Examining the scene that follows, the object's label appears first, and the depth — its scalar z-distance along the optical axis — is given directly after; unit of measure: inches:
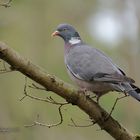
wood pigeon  505.0
